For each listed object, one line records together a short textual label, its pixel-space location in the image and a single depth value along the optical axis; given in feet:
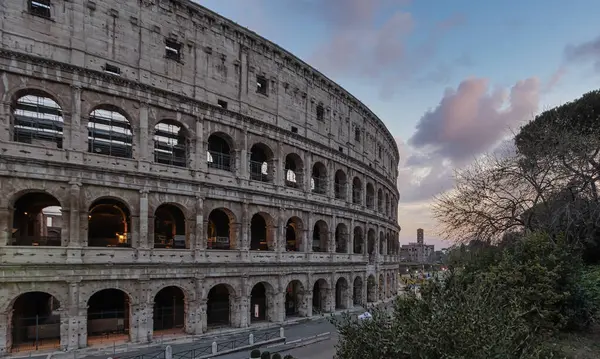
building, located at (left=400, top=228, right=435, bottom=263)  596.91
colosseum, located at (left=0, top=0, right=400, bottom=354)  66.69
